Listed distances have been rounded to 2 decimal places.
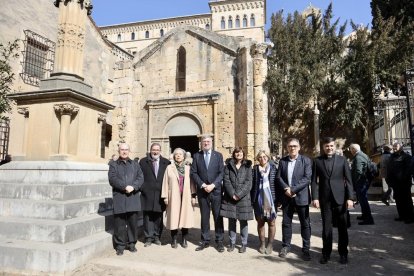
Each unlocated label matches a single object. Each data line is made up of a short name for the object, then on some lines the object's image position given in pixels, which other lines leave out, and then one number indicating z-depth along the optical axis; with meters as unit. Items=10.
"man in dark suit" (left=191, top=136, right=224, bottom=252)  4.90
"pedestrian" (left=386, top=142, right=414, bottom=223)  6.63
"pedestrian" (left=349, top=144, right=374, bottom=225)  6.59
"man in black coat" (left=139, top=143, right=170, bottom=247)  5.05
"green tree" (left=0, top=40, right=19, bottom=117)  7.70
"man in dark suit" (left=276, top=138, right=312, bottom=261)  4.46
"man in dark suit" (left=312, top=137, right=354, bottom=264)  4.23
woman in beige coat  4.95
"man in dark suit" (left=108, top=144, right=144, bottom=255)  4.54
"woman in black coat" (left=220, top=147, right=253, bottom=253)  4.75
